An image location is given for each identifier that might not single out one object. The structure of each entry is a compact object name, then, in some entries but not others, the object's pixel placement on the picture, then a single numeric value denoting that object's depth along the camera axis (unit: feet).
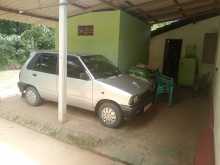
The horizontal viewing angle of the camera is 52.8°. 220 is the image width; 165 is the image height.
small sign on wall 24.02
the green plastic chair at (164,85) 21.34
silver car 15.02
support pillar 15.28
